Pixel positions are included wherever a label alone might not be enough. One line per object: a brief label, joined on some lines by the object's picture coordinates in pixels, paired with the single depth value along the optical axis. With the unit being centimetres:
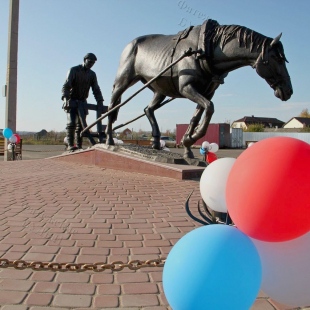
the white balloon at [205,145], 1021
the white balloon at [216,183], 245
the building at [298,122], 7175
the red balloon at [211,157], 773
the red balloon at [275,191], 149
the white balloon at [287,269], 158
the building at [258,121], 7891
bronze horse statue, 616
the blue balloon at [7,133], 1683
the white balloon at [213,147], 1089
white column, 1775
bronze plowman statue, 1066
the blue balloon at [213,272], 140
